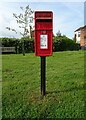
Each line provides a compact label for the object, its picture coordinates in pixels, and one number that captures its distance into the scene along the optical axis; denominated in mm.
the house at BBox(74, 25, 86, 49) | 24289
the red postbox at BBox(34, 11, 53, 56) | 2018
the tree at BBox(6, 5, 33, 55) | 9213
